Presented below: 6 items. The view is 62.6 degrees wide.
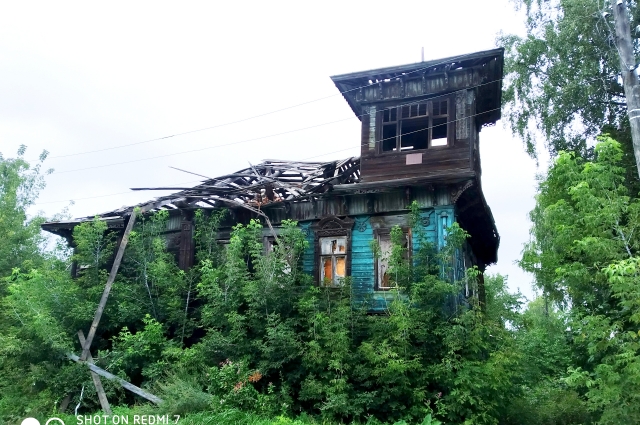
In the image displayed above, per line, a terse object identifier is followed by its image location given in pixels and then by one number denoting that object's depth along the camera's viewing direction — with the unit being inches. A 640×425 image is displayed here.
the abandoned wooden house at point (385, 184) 547.2
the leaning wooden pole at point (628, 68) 375.9
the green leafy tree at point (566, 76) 649.6
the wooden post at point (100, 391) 499.8
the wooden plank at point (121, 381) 494.9
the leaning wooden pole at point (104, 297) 542.6
